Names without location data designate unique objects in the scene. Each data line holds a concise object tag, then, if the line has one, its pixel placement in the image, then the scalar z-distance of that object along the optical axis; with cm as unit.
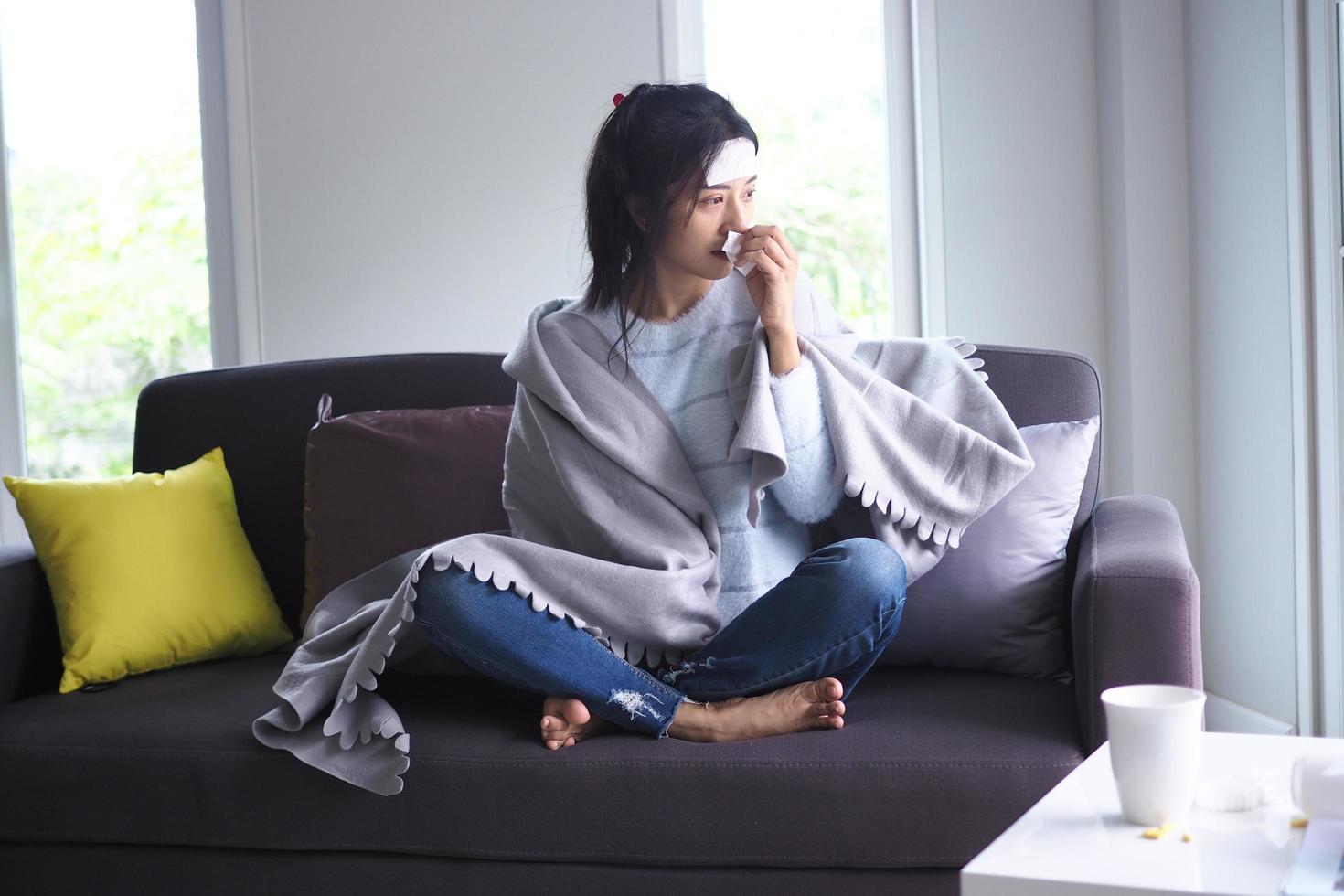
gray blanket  162
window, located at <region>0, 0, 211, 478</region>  325
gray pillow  174
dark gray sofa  144
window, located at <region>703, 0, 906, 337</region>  310
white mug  89
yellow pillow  193
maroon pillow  204
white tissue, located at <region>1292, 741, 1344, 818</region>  86
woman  158
